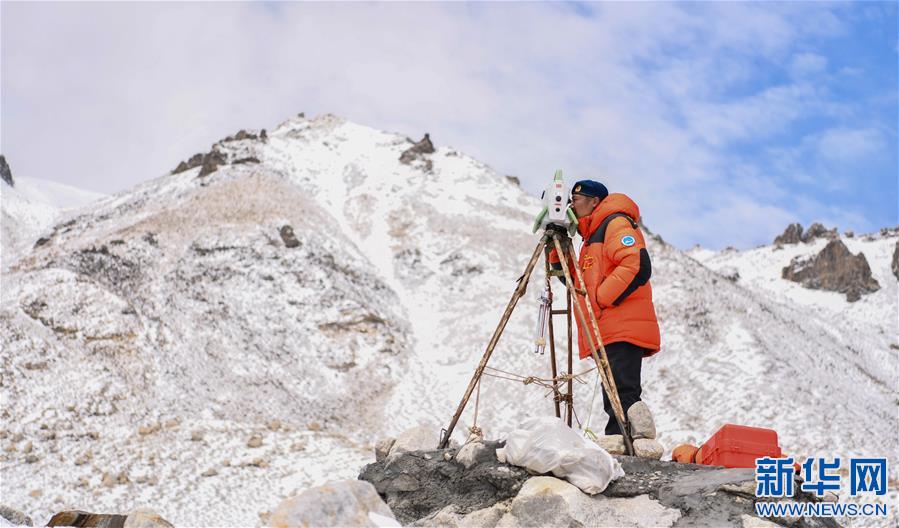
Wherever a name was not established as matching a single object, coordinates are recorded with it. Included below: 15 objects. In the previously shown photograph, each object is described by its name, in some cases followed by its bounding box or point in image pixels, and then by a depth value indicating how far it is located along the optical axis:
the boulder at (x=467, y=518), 7.89
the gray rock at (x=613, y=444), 8.84
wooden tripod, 8.59
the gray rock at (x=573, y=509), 7.23
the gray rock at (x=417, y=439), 11.16
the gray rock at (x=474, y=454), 8.67
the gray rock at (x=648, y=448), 8.50
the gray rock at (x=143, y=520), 8.23
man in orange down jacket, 9.05
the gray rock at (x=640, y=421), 8.84
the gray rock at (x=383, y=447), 11.07
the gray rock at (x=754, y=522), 6.59
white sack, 7.55
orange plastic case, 8.12
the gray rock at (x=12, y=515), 10.38
